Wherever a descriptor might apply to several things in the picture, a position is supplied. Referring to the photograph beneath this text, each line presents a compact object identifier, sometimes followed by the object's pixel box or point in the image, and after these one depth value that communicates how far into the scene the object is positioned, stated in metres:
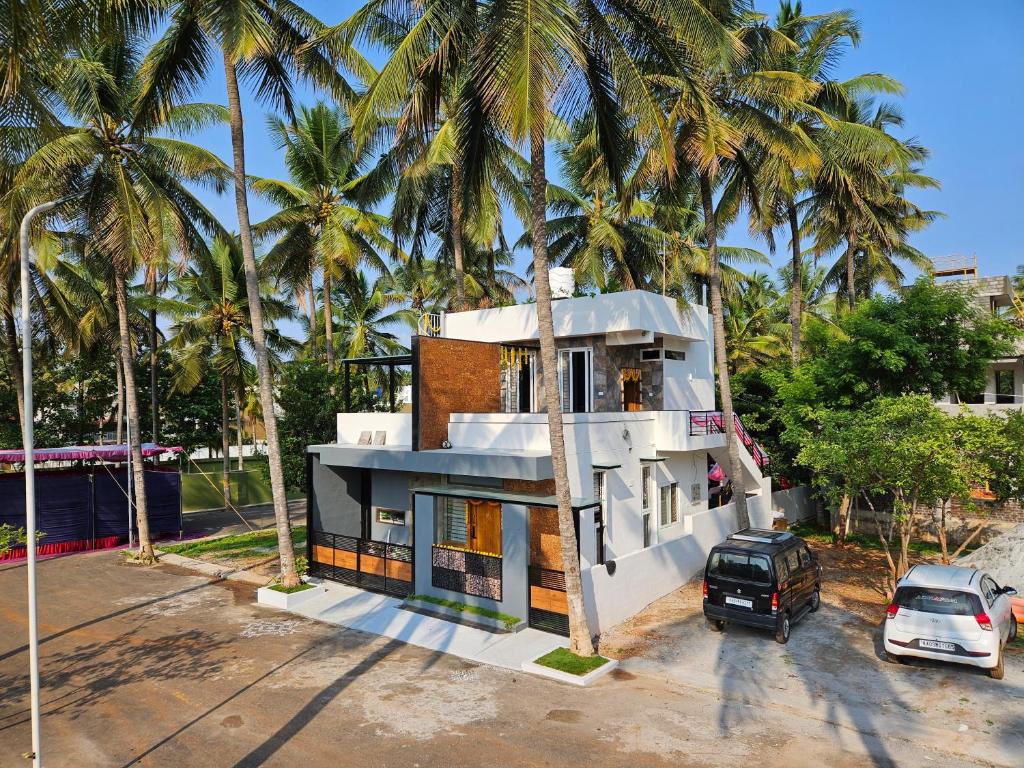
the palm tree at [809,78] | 21.81
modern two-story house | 13.78
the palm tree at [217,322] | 28.36
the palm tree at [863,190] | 21.80
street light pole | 7.29
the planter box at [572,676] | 10.70
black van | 12.16
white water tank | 21.62
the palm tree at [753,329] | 35.56
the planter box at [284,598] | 15.16
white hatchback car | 10.36
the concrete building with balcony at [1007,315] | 32.19
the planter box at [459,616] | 13.22
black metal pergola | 18.20
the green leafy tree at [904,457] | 13.38
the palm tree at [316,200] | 25.69
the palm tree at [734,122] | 16.75
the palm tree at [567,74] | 10.05
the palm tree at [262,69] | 15.46
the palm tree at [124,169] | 17.56
